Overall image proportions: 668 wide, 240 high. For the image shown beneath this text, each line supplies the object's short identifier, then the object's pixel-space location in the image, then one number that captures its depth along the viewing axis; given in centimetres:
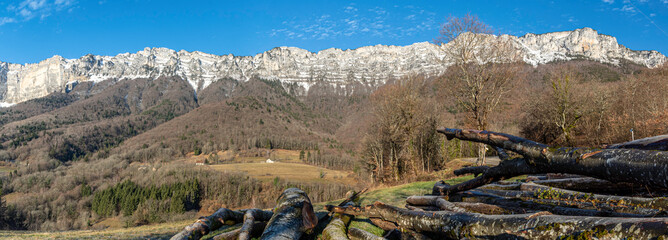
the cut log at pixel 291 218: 422
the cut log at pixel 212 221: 466
